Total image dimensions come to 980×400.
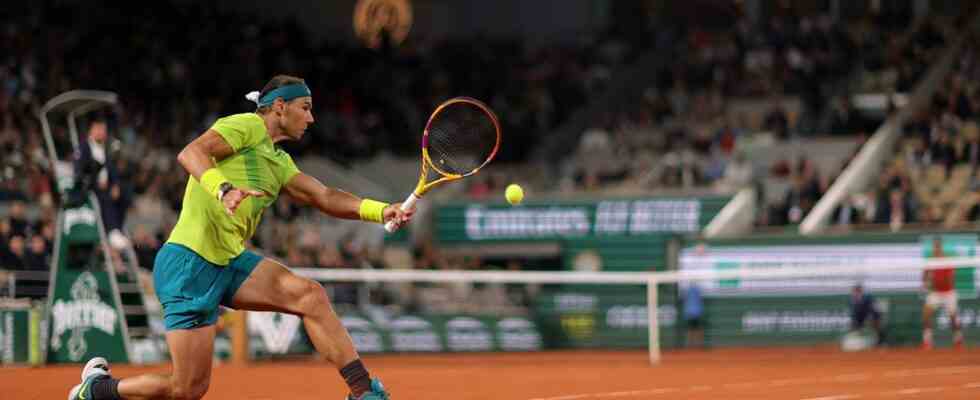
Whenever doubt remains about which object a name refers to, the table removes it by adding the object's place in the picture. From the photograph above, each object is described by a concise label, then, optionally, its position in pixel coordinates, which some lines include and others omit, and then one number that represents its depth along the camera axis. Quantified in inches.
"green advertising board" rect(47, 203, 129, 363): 642.8
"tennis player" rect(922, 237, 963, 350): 833.5
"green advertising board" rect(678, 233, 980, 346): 890.7
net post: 681.6
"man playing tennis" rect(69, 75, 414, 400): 334.6
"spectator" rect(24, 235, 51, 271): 764.0
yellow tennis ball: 343.0
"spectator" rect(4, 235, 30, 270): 772.6
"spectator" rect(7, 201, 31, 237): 799.1
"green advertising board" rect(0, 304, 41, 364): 673.6
